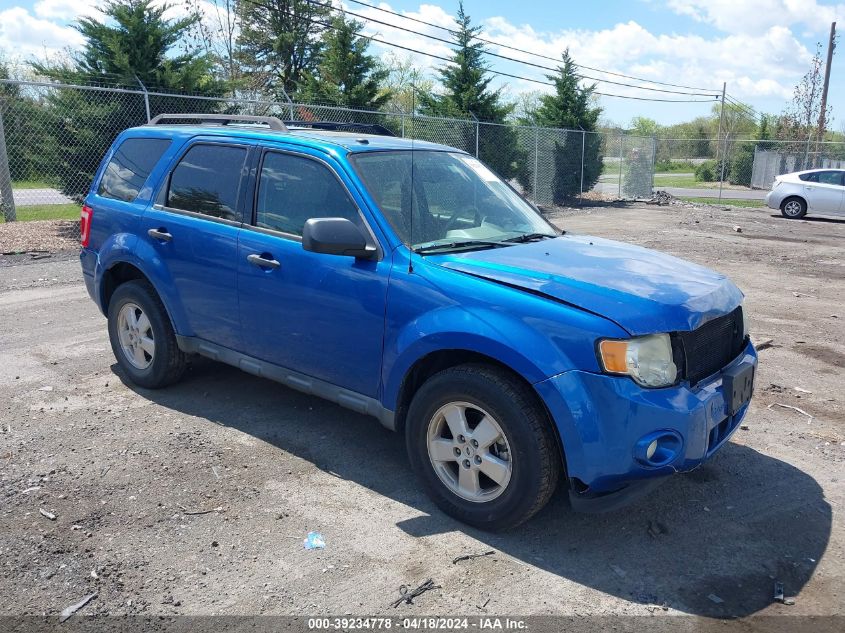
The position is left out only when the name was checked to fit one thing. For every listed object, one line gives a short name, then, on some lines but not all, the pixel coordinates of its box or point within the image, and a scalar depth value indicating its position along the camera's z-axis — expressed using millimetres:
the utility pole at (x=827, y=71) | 35312
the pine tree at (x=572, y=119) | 25000
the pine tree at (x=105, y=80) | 12961
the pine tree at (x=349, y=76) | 19359
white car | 20156
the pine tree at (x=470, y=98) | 22188
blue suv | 3236
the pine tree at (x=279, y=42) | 29453
